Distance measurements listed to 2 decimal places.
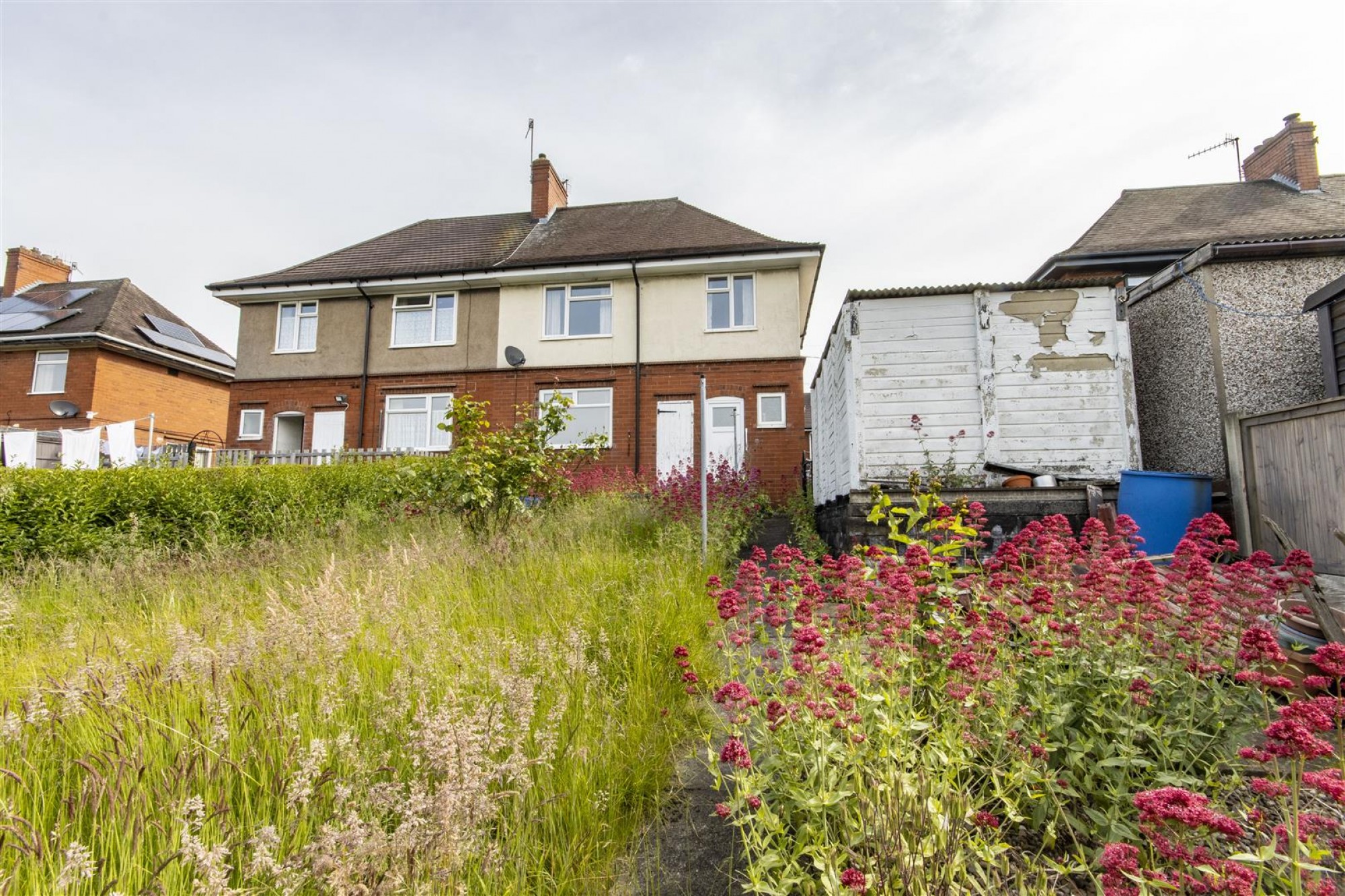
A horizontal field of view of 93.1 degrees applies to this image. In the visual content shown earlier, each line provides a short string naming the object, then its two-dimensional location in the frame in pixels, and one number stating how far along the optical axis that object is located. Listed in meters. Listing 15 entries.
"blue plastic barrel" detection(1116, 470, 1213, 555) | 5.89
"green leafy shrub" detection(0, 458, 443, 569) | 6.76
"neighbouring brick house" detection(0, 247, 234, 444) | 19.19
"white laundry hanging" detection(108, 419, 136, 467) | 13.70
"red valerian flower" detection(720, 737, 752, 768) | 1.63
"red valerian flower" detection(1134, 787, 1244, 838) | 1.10
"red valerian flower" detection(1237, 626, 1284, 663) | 1.64
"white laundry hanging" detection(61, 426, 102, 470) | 13.05
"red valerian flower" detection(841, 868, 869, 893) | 1.34
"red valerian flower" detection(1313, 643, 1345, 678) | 1.42
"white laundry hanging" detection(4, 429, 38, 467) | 12.34
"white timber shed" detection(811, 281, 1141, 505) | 6.85
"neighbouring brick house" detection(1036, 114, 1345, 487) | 6.55
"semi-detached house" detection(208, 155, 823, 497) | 14.31
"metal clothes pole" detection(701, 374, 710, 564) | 5.00
